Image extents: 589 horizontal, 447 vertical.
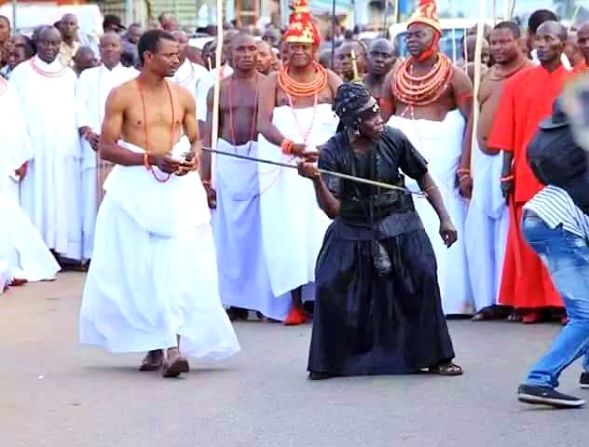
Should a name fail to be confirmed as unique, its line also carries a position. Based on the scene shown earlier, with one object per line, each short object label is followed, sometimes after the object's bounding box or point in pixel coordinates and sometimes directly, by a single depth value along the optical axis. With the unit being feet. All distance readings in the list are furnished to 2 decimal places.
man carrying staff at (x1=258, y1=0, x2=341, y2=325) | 38.42
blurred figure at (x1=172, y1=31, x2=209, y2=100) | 48.17
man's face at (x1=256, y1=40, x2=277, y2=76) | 43.70
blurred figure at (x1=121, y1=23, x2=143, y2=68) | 51.96
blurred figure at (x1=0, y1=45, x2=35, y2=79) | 52.70
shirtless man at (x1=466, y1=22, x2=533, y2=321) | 38.58
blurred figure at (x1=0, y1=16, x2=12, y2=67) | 51.42
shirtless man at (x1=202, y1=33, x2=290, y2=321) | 40.04
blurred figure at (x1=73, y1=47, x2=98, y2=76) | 53.62
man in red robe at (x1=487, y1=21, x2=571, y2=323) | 36.52
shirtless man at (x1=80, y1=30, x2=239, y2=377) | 31.24
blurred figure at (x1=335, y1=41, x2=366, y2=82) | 46.21
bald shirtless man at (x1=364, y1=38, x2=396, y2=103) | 41.81
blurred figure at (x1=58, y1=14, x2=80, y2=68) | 59.01
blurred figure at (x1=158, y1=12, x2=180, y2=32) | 53.01
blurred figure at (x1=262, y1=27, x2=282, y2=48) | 62.08
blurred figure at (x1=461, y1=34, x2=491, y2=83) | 42.36
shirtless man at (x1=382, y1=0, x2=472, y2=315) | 38.06
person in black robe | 30.53
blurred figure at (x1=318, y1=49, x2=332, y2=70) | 49.07
